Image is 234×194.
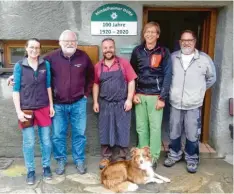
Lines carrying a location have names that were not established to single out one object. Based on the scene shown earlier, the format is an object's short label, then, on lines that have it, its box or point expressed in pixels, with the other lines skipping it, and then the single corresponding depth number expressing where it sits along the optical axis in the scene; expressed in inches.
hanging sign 178.9
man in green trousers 166.6
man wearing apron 166.9
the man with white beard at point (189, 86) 166.4
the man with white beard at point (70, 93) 159.6
